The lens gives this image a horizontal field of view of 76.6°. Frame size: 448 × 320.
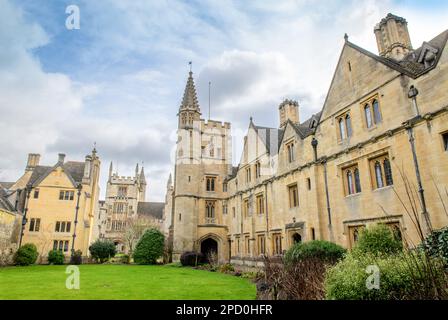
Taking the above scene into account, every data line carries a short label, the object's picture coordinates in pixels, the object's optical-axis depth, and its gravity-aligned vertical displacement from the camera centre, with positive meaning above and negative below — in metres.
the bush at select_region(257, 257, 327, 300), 7.23 -1.06
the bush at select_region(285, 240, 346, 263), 10.89 -0.37
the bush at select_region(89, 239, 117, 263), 29.97 -0.59
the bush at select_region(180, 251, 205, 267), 24.81 -1.31
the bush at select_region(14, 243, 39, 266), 23.50 -0.80
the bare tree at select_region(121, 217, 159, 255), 40.81 +2.08
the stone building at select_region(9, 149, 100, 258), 27.06 +3.65
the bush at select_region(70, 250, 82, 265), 27.08 -1.23
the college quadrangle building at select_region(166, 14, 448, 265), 10.97 +4.23
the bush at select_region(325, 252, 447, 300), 5.11 -0.76
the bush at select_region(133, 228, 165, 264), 28.72 -0.33
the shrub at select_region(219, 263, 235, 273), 19.67 -1.75
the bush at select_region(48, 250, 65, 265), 25.67 -1.07
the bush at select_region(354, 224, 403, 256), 9.45 +0.00
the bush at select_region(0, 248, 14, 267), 22.63 -0.93
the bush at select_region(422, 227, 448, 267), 6.44 -0.12
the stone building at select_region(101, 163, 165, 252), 66.12 +8.43
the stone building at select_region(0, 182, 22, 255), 22.97 +1.78
